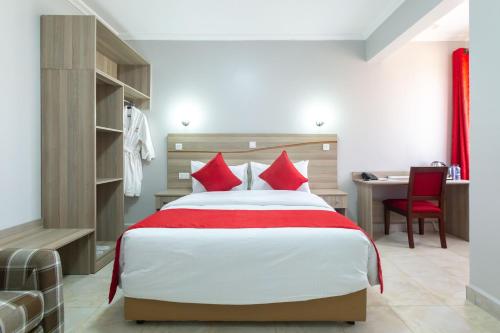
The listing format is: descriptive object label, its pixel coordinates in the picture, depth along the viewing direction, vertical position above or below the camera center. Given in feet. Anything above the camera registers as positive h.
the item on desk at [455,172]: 14.46 -0.46
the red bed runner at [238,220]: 7.11 -1.39
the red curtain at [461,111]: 14.64 +2.36
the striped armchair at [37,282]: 5.10 -2.01
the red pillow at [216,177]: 13.00 -0.59
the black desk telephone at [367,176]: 14.39 -0.63
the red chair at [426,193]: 12.32 -1.22
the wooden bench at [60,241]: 8.07 -2.02
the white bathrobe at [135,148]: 13.75 +0.68
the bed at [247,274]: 6.53 -2.28
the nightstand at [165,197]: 13.28 -1.43
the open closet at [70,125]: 9.68 +1.17
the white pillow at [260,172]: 13.11 -0.48
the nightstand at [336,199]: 13.48 -1.55
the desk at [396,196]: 13.55 -1.79
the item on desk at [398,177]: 14.43 -0.70
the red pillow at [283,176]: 12.75 -0.55
